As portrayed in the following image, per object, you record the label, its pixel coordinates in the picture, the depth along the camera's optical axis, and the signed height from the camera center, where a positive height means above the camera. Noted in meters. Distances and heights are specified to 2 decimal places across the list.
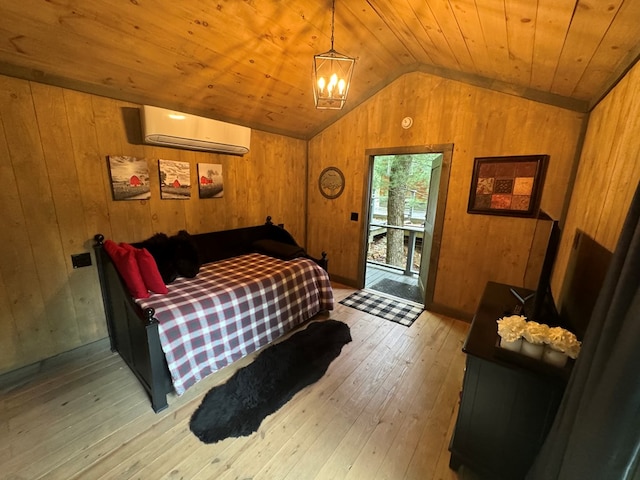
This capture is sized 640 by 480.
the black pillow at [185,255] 2.39 -0.69
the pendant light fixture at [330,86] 1.70 +0.63
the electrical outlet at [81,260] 2.12 -0.66
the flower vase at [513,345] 1.19 -0.70
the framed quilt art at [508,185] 2.42 +0.04
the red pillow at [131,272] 1.91 -0.67
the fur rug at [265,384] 1.67 -1.50
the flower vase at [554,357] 1.12 -0.70
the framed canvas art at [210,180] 2.86 +0.01
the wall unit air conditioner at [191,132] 2.19 +0.44
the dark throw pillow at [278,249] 3.01 -0.77
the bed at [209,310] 1.77 -1.02
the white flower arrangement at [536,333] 1.13 -0.61
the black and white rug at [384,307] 3.08 -1.50
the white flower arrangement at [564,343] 1.09 -0.63
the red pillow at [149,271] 1.98 -0.69
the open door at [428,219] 2.92 -0.40
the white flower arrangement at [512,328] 1.17 -0.62
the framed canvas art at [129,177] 2.23 +0.01
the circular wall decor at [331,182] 3.74 +0.03
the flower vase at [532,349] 1.15 -0.69
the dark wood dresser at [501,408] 1.15 -1.01
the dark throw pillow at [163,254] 2.27 -0.67
